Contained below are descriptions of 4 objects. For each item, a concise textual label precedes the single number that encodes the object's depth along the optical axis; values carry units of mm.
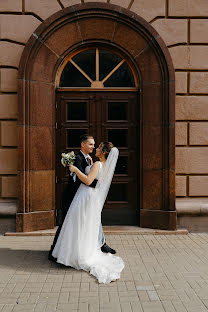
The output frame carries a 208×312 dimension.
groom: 5316
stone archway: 7215
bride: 4934
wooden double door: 7672
